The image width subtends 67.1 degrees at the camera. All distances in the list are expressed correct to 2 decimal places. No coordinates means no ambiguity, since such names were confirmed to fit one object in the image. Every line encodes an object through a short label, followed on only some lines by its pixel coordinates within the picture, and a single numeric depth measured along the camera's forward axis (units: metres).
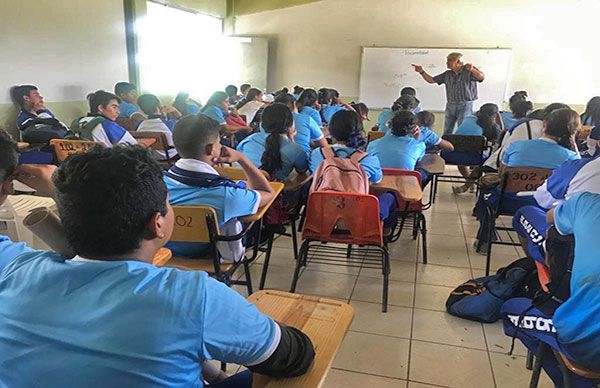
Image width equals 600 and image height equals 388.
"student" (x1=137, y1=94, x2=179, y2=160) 4.27
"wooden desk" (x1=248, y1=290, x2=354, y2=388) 0.92
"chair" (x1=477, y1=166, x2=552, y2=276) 2.75
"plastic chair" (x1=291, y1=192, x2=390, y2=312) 2.40
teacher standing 6.58
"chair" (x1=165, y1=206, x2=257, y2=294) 1.81
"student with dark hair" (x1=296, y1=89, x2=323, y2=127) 5.39
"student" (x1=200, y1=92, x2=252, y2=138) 5.22
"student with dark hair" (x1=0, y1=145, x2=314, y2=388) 0.70
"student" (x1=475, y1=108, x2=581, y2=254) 2.85
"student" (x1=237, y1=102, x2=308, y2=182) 3.09
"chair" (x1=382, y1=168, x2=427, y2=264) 2.77
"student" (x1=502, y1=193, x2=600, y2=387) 1.23
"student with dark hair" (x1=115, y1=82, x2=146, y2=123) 5.71
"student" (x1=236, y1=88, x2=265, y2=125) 6.73
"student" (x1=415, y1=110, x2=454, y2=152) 4.01
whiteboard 8.08
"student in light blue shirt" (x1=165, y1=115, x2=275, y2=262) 1.94
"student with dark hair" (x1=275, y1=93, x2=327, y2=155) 4.05
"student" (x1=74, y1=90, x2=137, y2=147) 3.57
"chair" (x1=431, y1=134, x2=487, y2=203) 4.54
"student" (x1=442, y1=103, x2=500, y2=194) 4.99
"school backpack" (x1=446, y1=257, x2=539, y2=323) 2.41
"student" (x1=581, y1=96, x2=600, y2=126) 4.66
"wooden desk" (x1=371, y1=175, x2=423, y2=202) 2.49
